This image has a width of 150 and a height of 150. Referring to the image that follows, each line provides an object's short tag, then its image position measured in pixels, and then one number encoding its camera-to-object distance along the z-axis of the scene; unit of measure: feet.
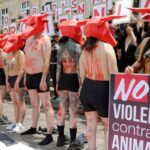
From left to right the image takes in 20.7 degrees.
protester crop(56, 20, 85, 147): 18.60
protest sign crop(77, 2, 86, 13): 28.30
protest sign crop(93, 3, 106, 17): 25.16
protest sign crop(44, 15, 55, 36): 28.58
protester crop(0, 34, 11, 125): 26.07
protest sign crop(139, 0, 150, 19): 21.64
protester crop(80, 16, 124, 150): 14.99
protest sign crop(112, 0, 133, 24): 21.15
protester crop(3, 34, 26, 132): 23.08
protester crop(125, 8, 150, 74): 13.93
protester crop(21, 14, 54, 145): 20.26
